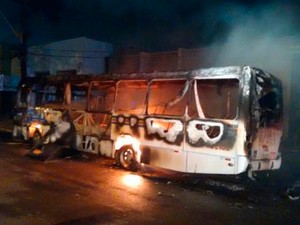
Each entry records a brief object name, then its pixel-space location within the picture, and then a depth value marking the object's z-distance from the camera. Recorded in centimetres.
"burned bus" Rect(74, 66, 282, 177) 798
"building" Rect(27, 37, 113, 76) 2598
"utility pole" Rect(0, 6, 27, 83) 2261
